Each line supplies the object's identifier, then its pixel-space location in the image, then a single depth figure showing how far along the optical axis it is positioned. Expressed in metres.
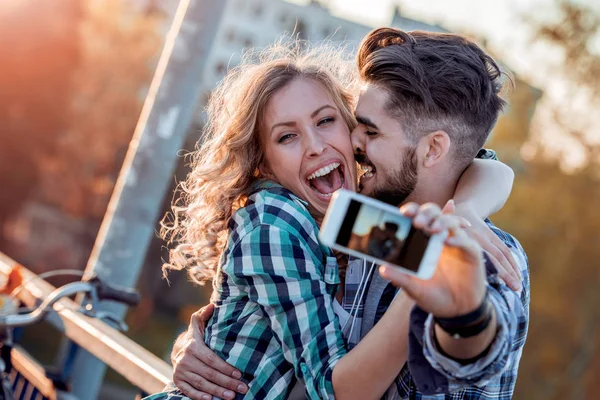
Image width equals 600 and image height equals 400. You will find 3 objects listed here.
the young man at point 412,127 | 2.87
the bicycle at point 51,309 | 3.93
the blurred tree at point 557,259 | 26.77
